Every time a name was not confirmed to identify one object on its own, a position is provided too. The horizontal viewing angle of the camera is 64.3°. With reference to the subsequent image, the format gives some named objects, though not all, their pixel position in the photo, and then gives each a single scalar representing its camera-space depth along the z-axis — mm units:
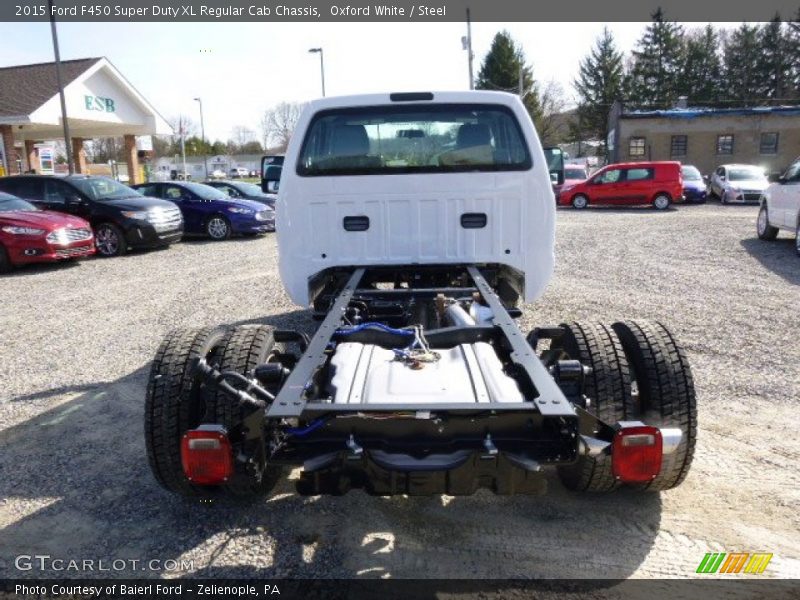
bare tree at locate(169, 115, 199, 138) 80600
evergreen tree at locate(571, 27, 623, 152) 51562
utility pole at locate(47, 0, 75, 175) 18000
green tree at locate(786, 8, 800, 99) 51938
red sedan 10734
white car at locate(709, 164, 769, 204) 21969
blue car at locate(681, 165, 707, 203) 22781
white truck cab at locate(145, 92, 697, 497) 2355
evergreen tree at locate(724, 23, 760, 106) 52969
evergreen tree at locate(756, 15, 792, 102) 52156
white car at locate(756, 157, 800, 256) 11109
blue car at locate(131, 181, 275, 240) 15156
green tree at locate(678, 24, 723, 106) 52969
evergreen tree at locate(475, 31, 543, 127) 50688
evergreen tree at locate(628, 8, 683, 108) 52594
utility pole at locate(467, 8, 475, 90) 32391
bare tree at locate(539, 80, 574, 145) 56881
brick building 35125
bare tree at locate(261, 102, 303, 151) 84250
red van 21281
